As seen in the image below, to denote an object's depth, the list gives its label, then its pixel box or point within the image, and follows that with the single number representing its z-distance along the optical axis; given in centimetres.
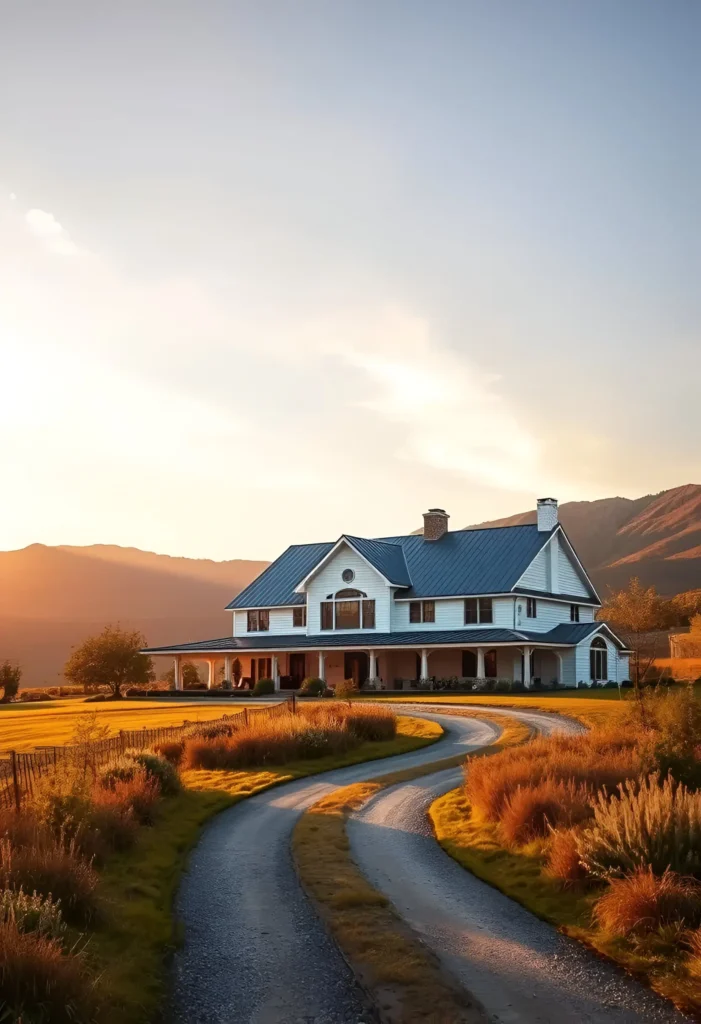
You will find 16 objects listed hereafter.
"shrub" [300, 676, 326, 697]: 5844
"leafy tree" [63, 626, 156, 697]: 7200
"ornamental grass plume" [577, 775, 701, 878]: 1262
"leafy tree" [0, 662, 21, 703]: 7581
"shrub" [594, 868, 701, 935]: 1139
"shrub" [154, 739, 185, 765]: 2825
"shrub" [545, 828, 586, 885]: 1361
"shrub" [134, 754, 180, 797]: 2170
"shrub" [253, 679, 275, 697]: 6129
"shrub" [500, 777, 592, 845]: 1609
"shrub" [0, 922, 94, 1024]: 820
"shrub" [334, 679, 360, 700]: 5269
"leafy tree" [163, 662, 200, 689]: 7696
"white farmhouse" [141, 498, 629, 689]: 5934
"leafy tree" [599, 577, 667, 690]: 9375
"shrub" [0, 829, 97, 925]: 1156
